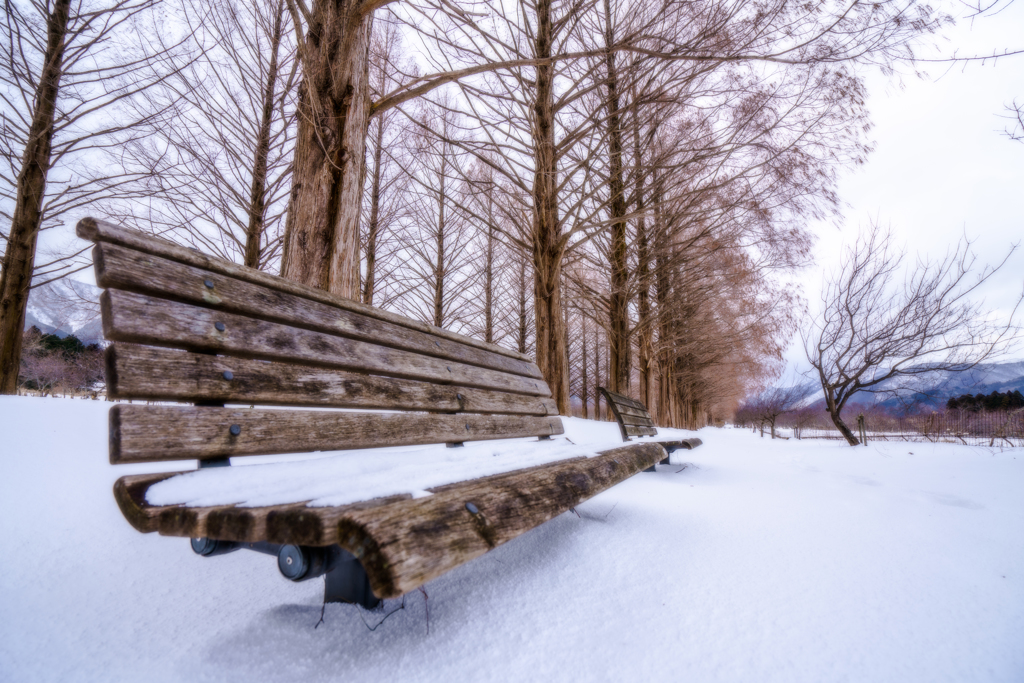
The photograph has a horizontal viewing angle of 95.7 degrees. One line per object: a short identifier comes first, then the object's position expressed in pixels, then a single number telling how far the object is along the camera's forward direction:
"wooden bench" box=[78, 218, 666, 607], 0.71
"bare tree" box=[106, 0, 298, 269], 5.71
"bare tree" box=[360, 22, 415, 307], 9.07
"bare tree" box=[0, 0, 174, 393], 5.57
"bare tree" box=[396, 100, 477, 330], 11.12
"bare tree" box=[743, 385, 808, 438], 25.45
